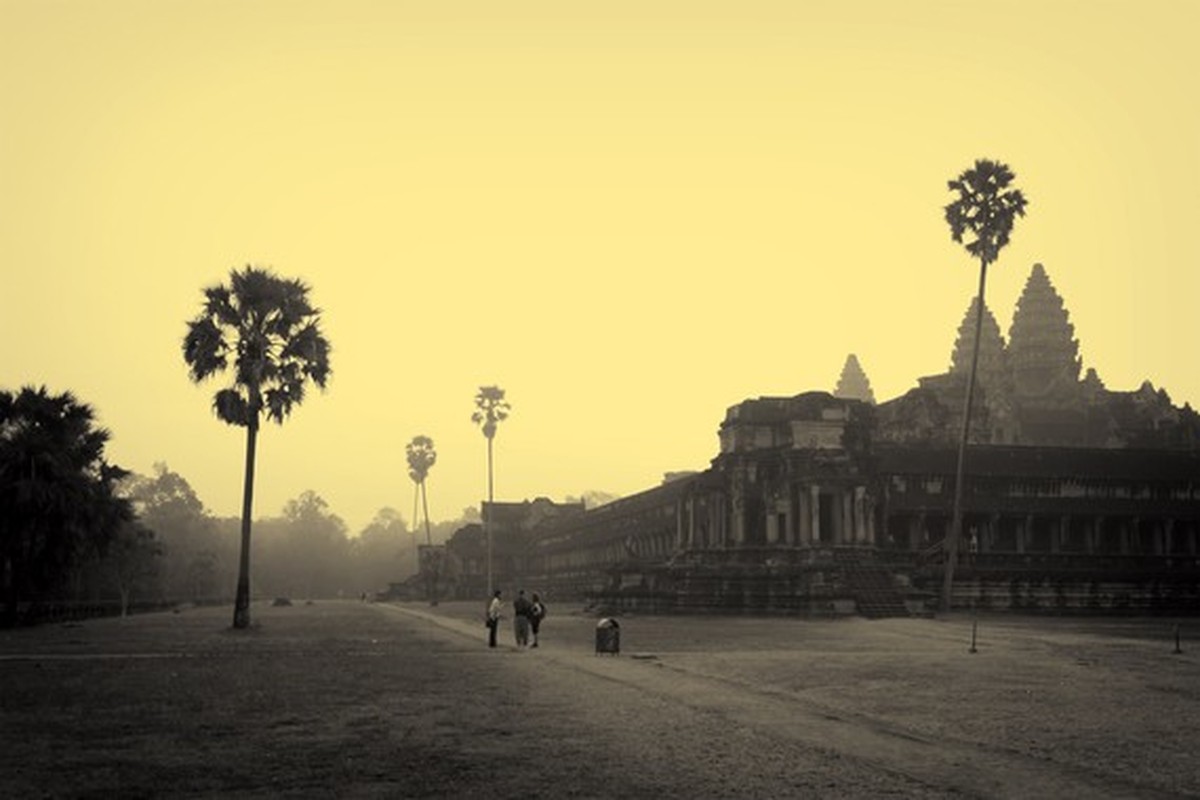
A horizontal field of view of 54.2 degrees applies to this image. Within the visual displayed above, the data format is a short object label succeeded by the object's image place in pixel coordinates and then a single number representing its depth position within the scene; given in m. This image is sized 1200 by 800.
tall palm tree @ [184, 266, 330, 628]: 42.19
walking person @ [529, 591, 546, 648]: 30.89
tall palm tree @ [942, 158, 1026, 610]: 56.31
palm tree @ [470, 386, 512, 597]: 109.12
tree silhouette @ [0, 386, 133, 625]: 43.66
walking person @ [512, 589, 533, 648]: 30.92
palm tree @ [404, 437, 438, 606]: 159.75
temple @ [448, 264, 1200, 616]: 54.81
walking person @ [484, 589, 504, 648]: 30.44
